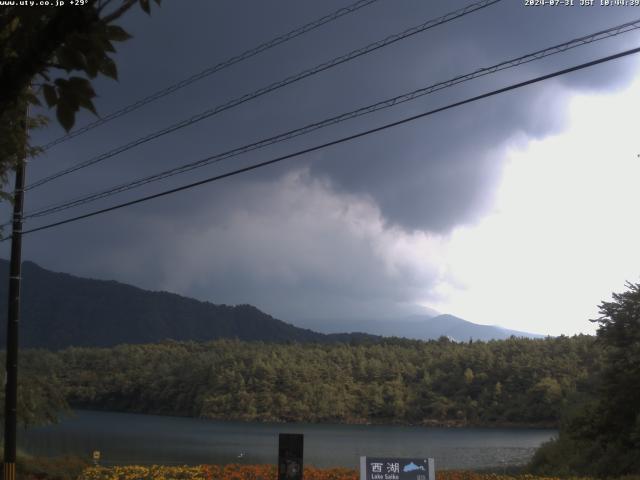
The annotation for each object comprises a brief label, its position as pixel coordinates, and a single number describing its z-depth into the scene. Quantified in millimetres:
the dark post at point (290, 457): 12336
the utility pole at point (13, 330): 16094
